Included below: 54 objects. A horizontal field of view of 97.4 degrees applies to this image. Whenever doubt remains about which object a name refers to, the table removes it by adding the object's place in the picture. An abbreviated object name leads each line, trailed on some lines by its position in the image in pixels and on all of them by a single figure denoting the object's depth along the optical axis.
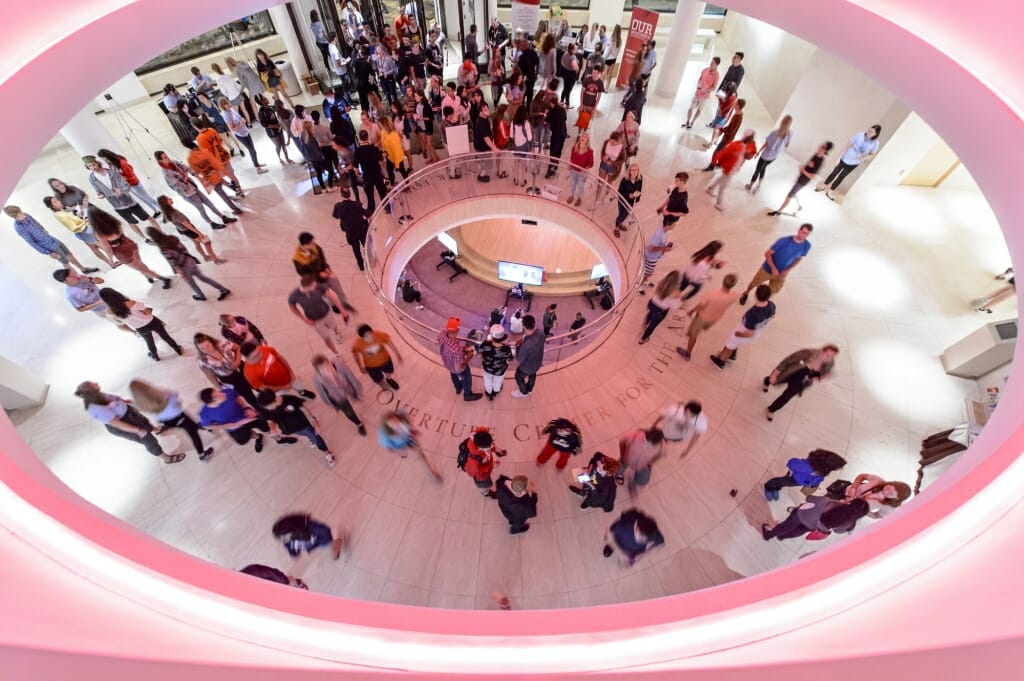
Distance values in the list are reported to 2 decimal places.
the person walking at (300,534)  4.91
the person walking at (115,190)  7.52
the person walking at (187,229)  7.16
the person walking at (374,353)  5.72
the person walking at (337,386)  5.38
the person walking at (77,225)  7.34
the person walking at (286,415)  5.43
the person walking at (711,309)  6.12
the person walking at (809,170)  8.21
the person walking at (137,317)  5.84
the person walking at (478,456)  4.96
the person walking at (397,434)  5.14
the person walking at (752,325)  5.98
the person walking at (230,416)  5.08
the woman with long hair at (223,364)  5.27
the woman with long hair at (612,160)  8.59
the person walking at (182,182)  7.58
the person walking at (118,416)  4.85
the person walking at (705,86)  10.22
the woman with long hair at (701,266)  6.48
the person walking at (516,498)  4.82
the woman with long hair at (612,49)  11.36
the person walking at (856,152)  8.58
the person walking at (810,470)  5.03
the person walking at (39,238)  6.60
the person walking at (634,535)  4.86
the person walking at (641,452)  5.02
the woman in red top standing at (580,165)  8.62
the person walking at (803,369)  5.54
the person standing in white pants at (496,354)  5.81
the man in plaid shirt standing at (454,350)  5.84
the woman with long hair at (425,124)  9.45
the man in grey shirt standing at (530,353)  5.84
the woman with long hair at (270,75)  10.59
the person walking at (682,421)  5.32
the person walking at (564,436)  5.50
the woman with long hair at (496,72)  10.94
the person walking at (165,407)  5.09
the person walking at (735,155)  8.71
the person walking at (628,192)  8.17
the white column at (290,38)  11.29
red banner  10.91
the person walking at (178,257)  6.60
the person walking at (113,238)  6.43
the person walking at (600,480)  5.10
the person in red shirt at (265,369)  5.45
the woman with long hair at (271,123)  9.45
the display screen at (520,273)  15.98
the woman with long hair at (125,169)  7.61
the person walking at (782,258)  6.49
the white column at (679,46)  10.90
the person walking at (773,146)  8.55
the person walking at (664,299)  6.52
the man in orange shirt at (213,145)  8.32
